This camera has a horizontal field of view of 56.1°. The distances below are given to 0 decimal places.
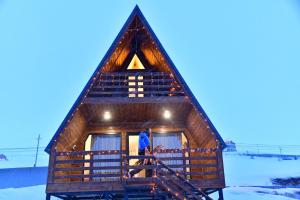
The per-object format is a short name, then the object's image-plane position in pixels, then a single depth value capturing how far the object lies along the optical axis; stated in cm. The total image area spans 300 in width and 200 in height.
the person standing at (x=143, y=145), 1167
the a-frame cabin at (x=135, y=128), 1102
